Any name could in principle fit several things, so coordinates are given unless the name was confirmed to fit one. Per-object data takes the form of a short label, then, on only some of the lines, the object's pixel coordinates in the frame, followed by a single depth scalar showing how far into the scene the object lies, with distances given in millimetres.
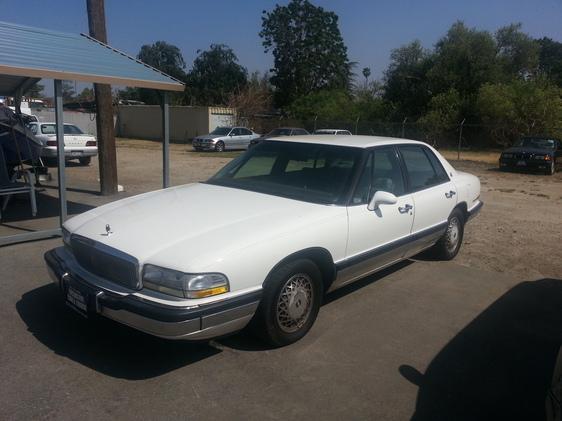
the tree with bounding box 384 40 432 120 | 40562
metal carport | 6230
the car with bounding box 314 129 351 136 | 26128
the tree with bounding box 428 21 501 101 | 37875
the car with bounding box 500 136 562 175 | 18547
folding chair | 7527
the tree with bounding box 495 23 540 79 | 42719
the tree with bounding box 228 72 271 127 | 39625
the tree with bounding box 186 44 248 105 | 60656
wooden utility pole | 10727
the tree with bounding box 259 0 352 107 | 51781
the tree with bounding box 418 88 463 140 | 32466
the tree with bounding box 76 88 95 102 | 66288
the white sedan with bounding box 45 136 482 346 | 3318
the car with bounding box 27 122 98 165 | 16609
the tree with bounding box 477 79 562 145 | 27641
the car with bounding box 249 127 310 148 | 27112
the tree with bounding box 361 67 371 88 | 80700
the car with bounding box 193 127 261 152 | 28016
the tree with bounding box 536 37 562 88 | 67669
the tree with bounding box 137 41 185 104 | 72688
